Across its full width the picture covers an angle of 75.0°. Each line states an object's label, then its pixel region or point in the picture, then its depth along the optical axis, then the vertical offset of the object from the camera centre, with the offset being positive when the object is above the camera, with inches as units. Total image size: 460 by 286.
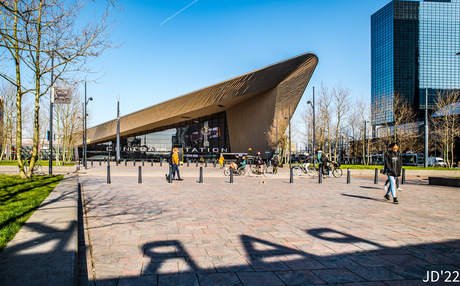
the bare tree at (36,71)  293.0 +97.5
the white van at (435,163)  1881.4 -79.3
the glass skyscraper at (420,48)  3806.6 +1343.2
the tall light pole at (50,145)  673.6 +7.4
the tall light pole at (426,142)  941.4 +26.6
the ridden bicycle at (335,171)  763.3 -57.0
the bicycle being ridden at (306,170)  832.1 -57.2
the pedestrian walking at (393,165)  330.0 -16.5
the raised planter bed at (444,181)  552.1 -59.5
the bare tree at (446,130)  1300.4 +96.5
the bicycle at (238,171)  812.6 -60.9
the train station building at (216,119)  1792.6 +232.1
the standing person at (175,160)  573.9 -21.4
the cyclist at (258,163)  817.2 -37.3
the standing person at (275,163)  919.0 -43.2
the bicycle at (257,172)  800.3 -60.4
